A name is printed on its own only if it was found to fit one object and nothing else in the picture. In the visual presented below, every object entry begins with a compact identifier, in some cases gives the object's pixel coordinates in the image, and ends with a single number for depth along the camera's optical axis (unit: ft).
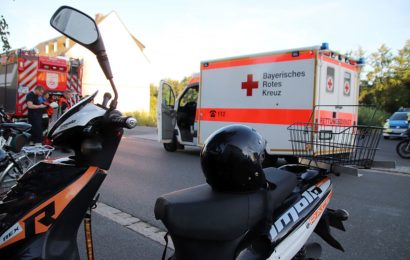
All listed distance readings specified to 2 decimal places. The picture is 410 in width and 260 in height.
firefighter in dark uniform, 28.98
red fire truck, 35.19
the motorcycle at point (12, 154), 13.33
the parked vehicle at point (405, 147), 36.31
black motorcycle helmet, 6.31
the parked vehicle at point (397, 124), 61.72
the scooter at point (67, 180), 6.31
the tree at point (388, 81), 108.78
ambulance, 24.25
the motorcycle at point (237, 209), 6.01
